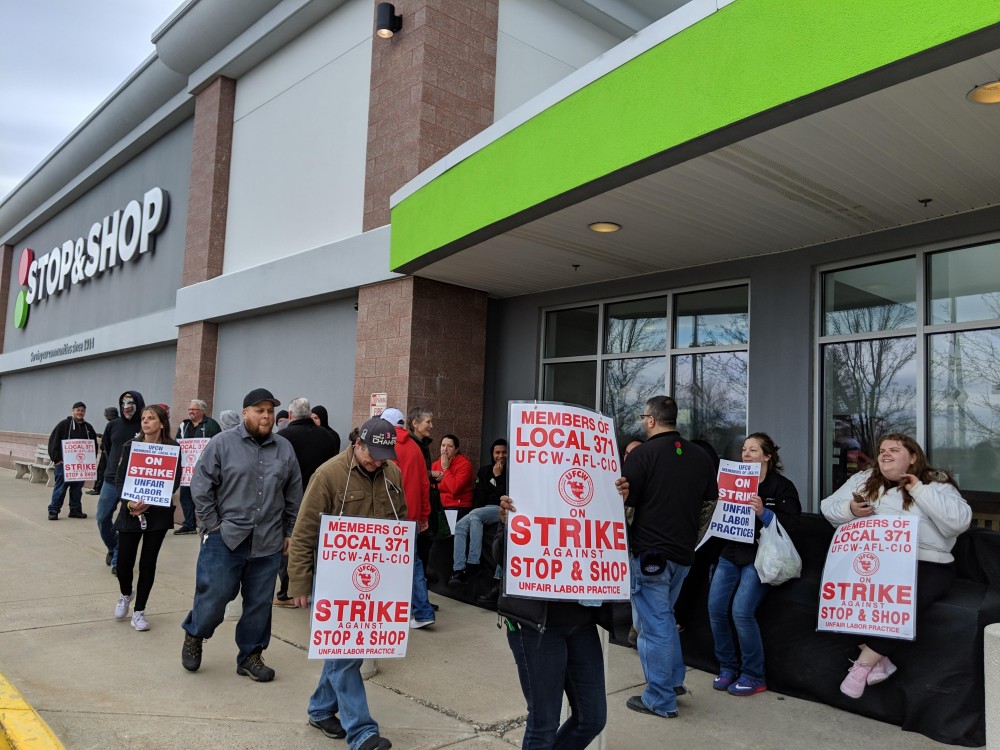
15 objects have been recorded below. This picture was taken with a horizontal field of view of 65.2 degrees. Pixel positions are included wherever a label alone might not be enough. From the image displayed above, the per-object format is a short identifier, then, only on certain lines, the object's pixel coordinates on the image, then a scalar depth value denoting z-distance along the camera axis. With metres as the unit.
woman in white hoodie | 4.93
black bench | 4.74
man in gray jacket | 5.31
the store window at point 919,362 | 6.90
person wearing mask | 8.75
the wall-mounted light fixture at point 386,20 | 10.88
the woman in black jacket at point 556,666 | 3.45
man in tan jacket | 4.29
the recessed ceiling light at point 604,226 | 7.55
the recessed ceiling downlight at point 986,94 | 4.52
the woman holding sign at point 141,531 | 6.52
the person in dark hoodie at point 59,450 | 13.30
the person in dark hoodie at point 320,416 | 9.05
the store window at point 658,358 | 8.88
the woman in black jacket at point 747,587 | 5.55
